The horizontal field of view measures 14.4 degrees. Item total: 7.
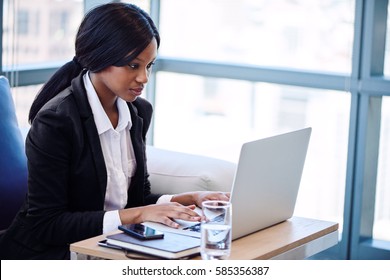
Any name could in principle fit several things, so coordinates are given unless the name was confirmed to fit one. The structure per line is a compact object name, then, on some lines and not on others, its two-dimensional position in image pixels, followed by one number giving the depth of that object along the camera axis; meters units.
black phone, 3.67
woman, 4.02
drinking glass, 3.53
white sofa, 4.53
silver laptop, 3.76
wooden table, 3.67
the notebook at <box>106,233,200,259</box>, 3.60
